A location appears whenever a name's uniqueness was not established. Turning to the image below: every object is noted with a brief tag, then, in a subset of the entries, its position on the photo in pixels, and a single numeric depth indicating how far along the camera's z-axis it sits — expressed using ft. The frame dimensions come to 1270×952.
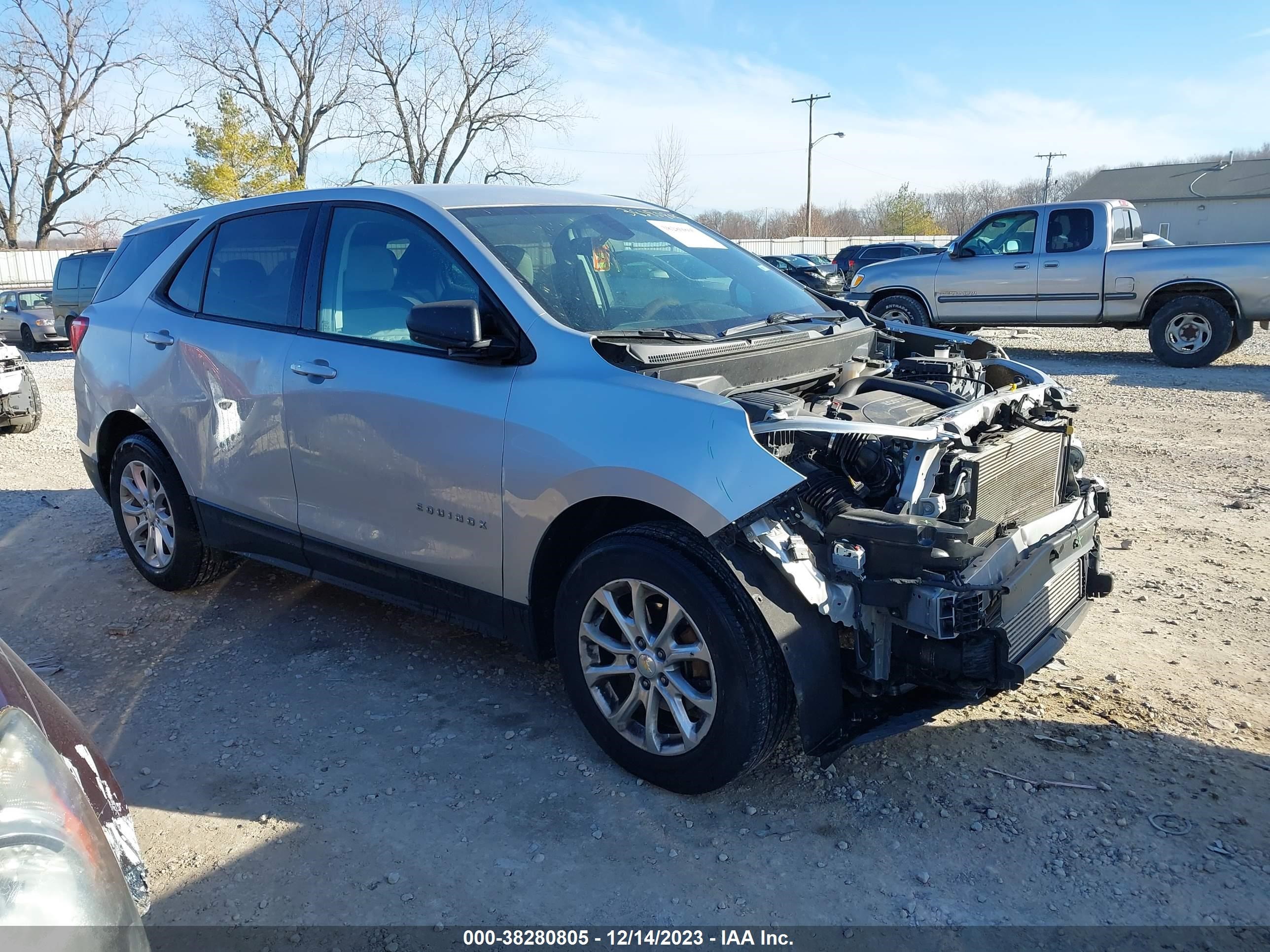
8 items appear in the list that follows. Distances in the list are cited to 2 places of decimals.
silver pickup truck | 38.04
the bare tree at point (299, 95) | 136.56
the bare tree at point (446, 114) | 140.36
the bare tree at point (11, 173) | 142.61
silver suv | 9.37
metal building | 134.92
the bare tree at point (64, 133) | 141.49
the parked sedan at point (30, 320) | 66.59
